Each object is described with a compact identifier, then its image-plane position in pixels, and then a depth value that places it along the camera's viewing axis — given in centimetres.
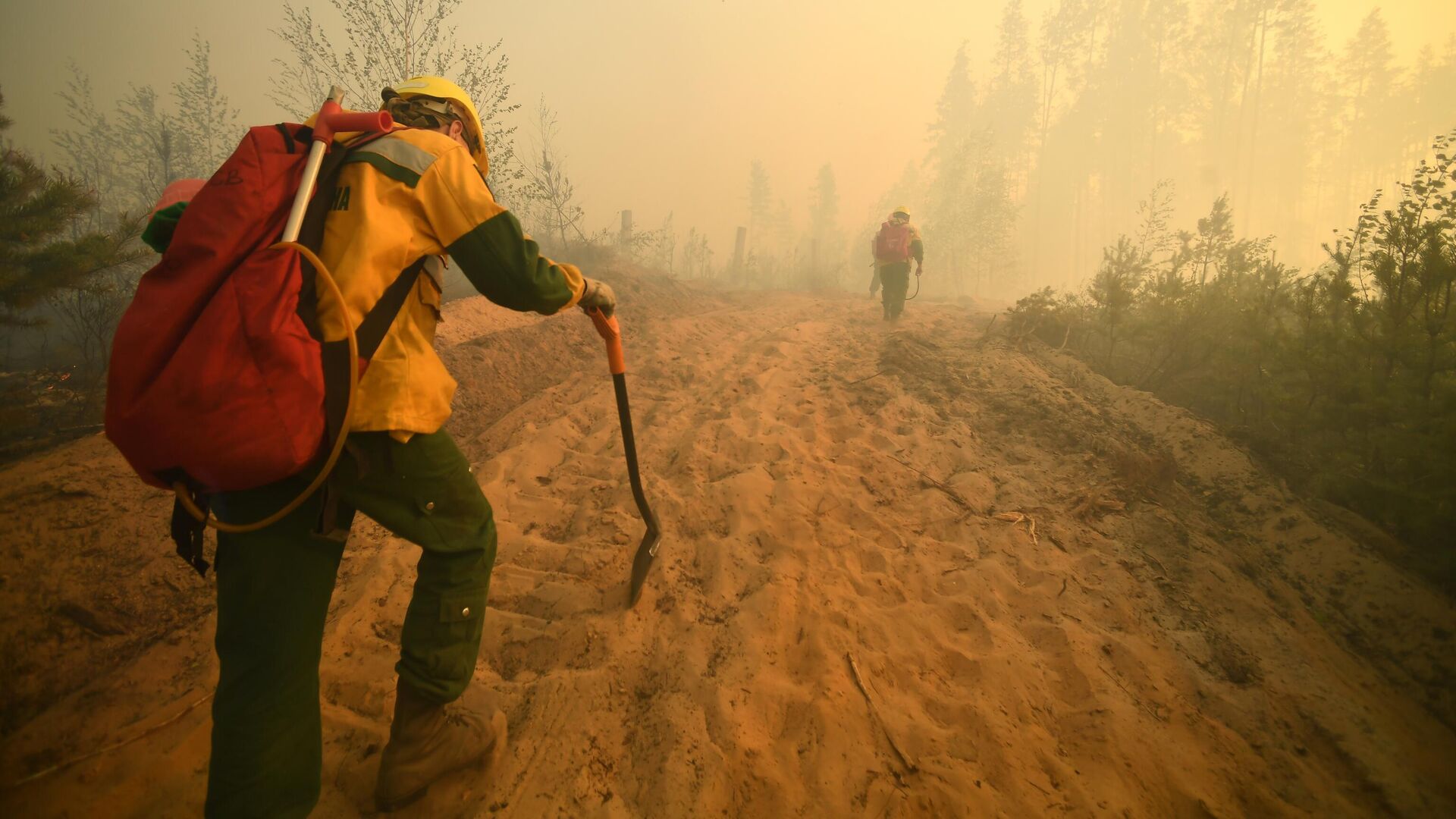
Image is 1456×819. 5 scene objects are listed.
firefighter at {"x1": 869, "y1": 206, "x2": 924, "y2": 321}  897
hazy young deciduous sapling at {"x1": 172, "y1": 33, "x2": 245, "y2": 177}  1313
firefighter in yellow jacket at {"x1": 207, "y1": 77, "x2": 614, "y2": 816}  128
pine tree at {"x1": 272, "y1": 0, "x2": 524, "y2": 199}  813
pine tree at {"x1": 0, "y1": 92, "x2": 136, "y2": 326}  376
